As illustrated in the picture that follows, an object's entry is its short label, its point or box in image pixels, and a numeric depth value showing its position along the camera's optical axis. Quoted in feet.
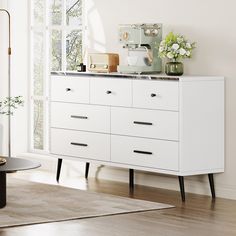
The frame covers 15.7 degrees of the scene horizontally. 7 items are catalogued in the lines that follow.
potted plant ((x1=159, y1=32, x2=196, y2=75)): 21.98
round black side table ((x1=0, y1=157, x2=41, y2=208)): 19.36
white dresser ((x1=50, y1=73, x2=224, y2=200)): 21.22
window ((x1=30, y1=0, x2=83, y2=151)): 26.33
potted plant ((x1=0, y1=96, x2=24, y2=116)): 27.72
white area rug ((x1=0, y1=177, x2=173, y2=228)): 18.97
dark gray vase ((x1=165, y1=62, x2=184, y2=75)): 22.02
